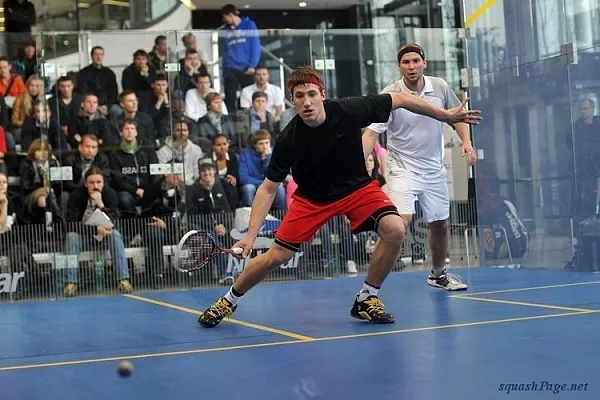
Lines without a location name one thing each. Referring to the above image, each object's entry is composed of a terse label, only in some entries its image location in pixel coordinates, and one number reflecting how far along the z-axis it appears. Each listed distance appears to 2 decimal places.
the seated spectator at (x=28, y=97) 13.99
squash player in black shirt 8.34
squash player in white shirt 10.63
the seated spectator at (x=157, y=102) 14.34
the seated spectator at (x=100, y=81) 14.30
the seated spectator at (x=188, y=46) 14.45
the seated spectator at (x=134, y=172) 14.23
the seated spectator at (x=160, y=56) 14.47
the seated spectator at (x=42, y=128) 13.97
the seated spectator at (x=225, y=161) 14.35
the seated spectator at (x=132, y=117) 14.31
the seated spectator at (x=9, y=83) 13.99
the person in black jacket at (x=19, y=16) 16.00
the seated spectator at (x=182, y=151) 14.27
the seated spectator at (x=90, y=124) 14.14
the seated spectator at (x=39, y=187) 13.80
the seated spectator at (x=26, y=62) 13.99
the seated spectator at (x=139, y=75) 14.47
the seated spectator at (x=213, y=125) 14.36
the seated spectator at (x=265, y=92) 14.68
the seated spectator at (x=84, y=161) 13.95
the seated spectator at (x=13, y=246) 13.24
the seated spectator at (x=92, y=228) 13.55
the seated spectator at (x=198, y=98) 14.37
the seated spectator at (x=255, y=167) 14.36
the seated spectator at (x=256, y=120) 14.58
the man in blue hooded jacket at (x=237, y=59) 14.62
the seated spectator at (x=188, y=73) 14.36
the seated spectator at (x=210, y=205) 14.18
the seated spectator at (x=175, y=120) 14.28
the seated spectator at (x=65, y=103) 14.07
